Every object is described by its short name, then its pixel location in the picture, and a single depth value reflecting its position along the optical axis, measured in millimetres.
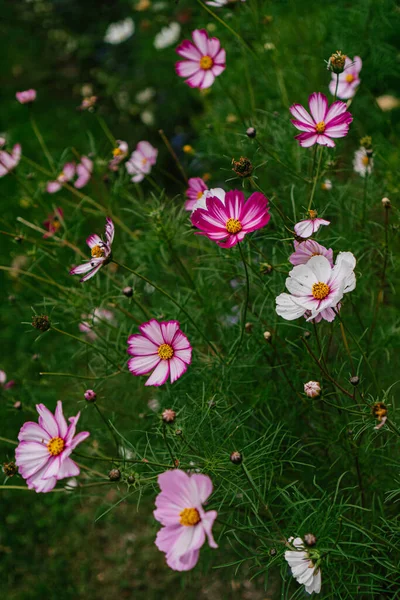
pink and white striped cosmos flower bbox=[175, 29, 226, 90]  1589
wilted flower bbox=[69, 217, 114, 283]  1358
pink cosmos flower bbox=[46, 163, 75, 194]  1711
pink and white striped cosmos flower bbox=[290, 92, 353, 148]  1377
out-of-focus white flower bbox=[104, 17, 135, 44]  2783
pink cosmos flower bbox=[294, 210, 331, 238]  1347
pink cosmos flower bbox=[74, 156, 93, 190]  1720
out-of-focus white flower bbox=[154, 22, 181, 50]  2448
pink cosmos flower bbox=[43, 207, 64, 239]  1625
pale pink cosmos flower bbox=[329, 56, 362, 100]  1645
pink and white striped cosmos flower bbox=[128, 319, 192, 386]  1385
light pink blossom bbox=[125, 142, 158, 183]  1687
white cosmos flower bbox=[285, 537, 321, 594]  1311
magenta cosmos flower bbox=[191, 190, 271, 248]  1342
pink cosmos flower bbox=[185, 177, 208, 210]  1545
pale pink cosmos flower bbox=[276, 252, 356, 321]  1321
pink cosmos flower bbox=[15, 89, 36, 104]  1674
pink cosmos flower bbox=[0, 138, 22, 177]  1676
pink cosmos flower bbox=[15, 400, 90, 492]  1325
